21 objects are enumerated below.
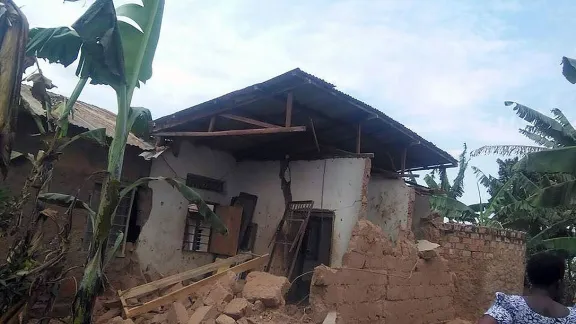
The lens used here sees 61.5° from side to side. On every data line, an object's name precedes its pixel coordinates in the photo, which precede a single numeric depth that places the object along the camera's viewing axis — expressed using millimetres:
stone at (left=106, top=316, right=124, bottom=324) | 6441
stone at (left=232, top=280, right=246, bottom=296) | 6943
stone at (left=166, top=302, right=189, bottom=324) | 6309
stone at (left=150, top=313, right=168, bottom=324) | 6535
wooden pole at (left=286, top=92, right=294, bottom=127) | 6824
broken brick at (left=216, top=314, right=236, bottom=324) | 6121
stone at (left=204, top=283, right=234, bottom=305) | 6609
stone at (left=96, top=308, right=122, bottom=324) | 6605
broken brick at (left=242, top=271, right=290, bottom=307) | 6594
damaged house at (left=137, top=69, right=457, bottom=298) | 7652
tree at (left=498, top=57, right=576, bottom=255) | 8727
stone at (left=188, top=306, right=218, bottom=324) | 6184
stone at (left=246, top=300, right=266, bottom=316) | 6449
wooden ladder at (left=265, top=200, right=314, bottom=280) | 8180
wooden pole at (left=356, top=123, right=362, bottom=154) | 7891
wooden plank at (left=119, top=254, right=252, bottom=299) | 7051
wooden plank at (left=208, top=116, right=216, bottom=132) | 7660
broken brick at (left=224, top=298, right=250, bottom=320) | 6277
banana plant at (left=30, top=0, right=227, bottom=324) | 4488
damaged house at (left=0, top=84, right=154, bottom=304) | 6914
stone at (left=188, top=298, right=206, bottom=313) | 6682
